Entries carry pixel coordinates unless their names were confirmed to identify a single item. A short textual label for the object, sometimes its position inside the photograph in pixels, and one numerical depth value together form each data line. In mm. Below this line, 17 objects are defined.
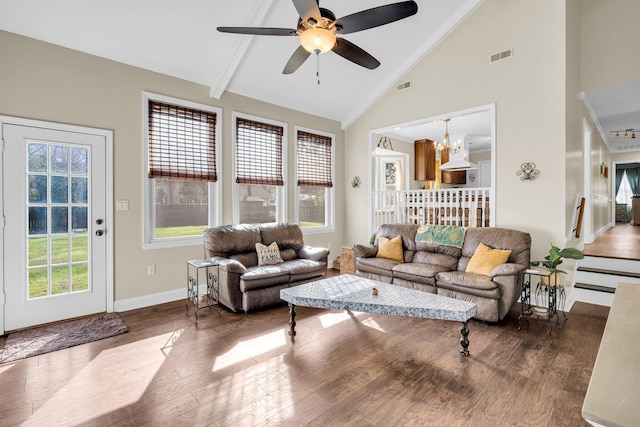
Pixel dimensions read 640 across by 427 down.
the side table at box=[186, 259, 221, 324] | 3928
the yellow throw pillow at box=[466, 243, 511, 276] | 3809
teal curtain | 11500
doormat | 2906
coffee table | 2721
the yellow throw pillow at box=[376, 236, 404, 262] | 4792
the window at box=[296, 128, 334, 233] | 5980
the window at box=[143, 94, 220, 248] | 4238
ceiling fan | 2393
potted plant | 3579
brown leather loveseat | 3799
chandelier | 6554
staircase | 4152
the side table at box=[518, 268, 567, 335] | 3529
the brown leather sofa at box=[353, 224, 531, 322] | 3482
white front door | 3318
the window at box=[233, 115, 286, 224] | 5098
